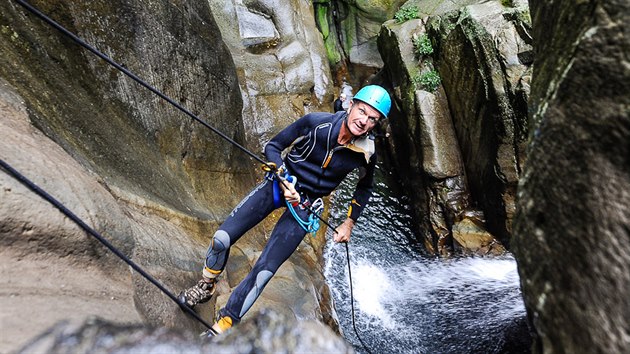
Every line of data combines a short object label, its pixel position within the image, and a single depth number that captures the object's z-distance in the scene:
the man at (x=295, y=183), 3.70
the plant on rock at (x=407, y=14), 11.81
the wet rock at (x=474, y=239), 8.36
